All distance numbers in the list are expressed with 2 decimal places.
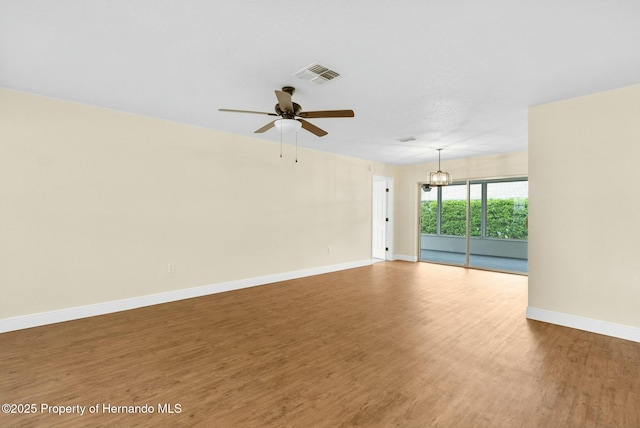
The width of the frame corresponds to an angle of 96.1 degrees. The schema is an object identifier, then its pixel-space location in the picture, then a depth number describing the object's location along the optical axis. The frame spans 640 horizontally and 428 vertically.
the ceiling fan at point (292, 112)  2.73
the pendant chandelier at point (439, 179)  6.52
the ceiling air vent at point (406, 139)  5.24
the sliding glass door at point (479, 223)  6.99
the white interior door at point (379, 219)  8.22
